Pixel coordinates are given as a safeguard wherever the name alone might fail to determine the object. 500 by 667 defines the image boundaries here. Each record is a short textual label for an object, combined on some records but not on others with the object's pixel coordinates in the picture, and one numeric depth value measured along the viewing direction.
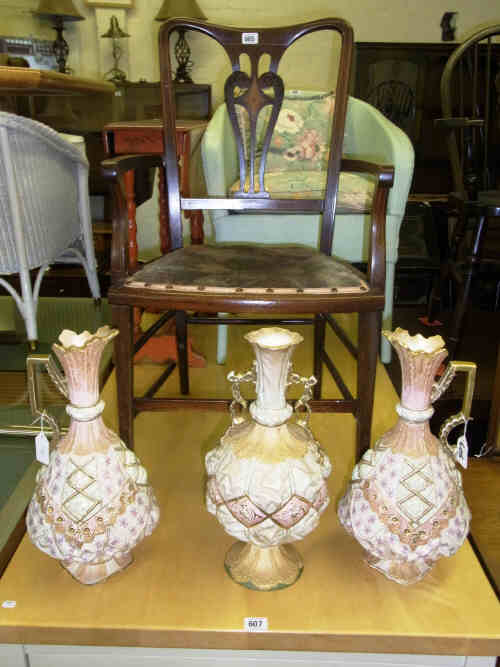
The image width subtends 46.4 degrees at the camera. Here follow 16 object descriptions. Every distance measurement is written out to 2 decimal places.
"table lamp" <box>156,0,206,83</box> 3.47
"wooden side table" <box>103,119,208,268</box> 1.71
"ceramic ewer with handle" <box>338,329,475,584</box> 0.78
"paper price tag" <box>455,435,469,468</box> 0.85
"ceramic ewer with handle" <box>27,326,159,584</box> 0.78
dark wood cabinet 3.71
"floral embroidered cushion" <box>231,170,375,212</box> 1.71
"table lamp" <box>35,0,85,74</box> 3.53
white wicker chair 1.46
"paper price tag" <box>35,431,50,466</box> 0.86
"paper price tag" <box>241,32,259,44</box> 1.19
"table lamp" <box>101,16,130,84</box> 3.63
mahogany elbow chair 0.95
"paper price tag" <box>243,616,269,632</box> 0.80
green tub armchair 1.58
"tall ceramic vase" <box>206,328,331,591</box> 0.75
